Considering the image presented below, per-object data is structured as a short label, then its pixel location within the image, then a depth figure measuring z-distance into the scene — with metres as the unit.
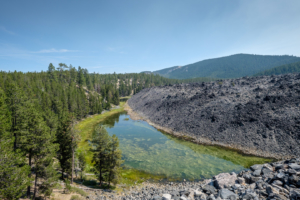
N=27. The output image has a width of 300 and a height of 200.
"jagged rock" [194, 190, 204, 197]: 13.03
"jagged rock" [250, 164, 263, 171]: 17.73
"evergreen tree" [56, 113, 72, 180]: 25.16
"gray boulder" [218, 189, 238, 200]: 11.40
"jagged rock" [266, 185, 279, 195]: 10.99
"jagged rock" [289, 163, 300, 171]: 14.02
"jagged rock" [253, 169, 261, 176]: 15.55
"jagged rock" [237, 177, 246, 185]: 14.67
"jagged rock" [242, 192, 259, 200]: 10.78
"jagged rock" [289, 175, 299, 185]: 11.68
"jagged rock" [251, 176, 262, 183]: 14.34
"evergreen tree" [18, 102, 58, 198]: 17.88
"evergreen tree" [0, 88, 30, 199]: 13.23
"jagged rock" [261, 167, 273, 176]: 15.65
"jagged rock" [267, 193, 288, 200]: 9.98
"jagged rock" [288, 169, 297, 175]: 12.81
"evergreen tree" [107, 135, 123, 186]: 23.95
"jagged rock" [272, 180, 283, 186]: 12.06
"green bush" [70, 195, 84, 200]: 18.47
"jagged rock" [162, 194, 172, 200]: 12.19
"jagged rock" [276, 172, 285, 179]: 12.70
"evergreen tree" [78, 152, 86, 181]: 27.20
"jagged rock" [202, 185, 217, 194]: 13.47
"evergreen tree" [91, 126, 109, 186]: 23.91
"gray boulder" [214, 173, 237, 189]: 14.33
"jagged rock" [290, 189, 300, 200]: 9.64
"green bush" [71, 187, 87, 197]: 20.49
